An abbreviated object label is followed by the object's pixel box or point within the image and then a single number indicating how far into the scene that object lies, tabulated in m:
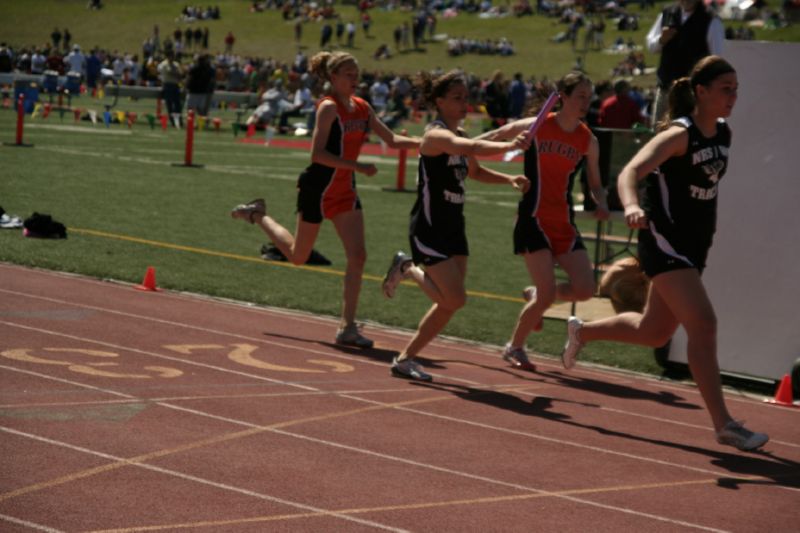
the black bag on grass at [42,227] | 25.75
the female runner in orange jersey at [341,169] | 17.87
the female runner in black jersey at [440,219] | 15.95
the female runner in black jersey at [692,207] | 13.20
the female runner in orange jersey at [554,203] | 16.85
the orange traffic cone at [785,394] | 16.93
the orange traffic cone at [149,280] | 21.35
